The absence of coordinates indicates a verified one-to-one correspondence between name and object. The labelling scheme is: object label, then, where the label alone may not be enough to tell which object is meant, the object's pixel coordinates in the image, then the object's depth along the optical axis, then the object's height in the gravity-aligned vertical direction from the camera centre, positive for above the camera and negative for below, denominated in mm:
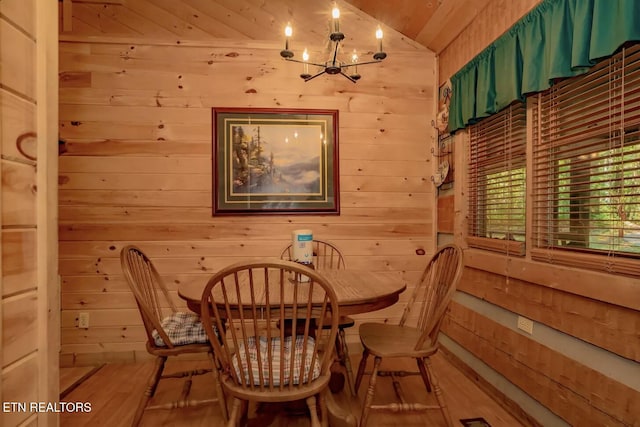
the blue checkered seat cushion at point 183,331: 1730 -630
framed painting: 2762 +418
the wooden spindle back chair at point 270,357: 1232 -592
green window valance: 1351 +794
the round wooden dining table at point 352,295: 1495 -386
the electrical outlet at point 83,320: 2668 -851
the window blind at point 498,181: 2018 +203
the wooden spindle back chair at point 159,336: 1648 -638
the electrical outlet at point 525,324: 1855 -630
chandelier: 1563 +885
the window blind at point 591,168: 1373 +200
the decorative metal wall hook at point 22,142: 736 +153
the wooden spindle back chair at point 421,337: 1618 -689
